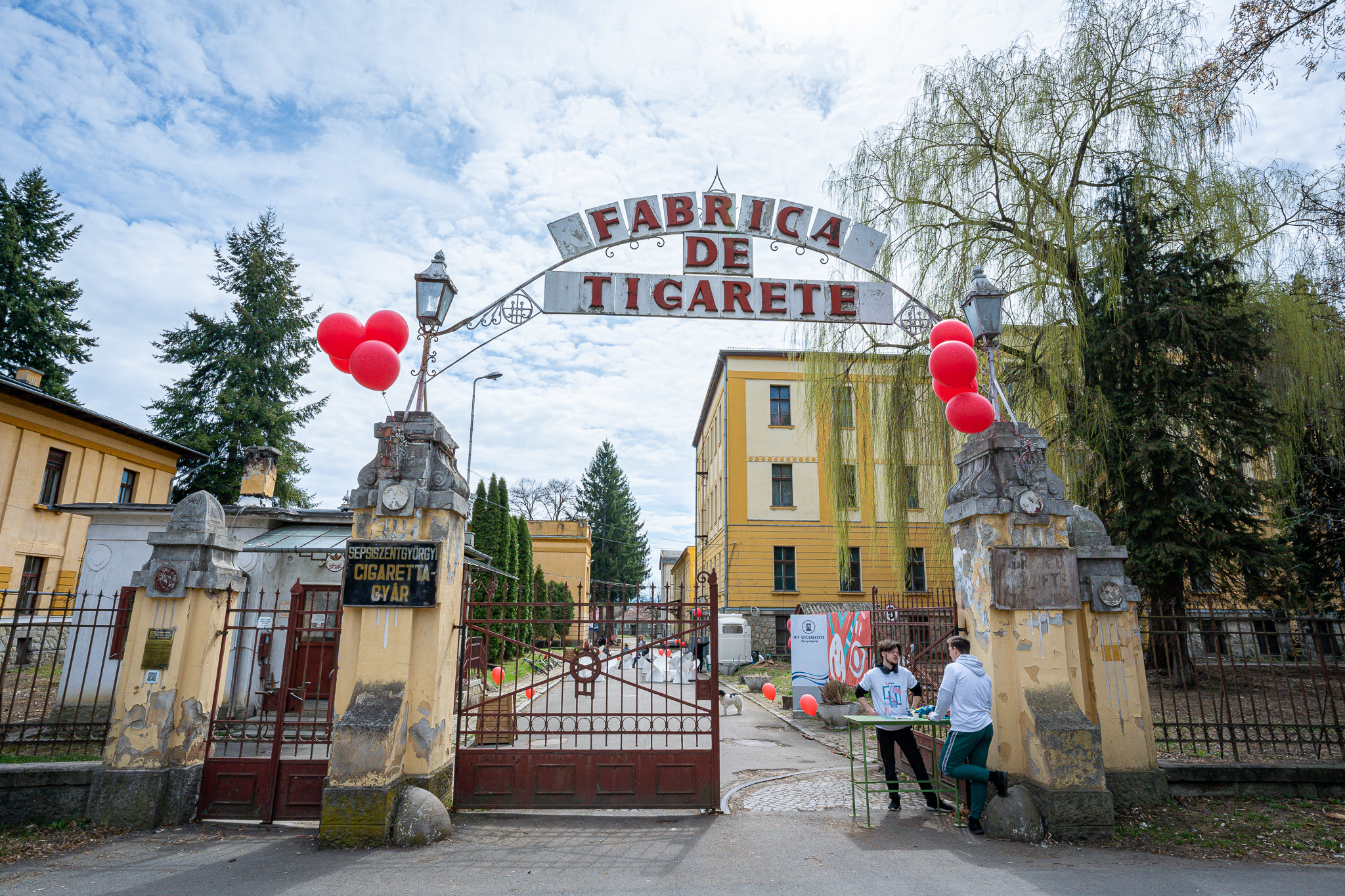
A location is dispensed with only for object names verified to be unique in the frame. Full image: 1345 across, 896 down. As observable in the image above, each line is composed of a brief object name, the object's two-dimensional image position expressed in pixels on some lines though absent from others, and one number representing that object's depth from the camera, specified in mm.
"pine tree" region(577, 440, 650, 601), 61812
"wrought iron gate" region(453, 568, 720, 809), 7098
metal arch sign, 8586
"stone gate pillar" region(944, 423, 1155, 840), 6234
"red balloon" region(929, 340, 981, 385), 6773
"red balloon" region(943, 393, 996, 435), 6844
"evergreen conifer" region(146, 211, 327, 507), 28453
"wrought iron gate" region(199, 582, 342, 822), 6891
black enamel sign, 6762
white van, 26125
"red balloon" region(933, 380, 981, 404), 7173
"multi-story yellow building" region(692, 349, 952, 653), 30281
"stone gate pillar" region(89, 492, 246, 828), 6652
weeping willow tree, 11695
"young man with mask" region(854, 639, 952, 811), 7238
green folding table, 6637
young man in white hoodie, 6410
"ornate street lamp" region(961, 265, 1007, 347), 7762
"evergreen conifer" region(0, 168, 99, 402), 26172
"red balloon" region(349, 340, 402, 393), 6609
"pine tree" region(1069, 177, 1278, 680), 12797
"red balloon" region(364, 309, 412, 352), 6871
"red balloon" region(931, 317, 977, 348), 7375
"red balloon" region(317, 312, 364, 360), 6742
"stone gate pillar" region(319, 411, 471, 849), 6258
